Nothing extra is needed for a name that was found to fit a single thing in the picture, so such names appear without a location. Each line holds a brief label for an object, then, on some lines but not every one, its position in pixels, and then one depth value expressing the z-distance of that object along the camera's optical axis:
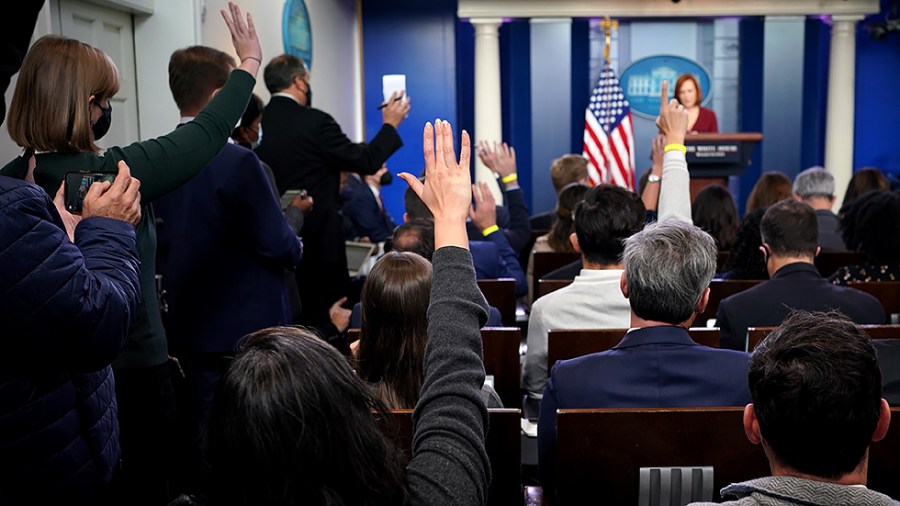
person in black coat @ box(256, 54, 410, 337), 4.24
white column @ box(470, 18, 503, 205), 8.89
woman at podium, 7.45
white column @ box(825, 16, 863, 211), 8.95
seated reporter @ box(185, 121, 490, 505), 0.99
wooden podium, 6.43
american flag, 8.50
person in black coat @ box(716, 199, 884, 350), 2.83
